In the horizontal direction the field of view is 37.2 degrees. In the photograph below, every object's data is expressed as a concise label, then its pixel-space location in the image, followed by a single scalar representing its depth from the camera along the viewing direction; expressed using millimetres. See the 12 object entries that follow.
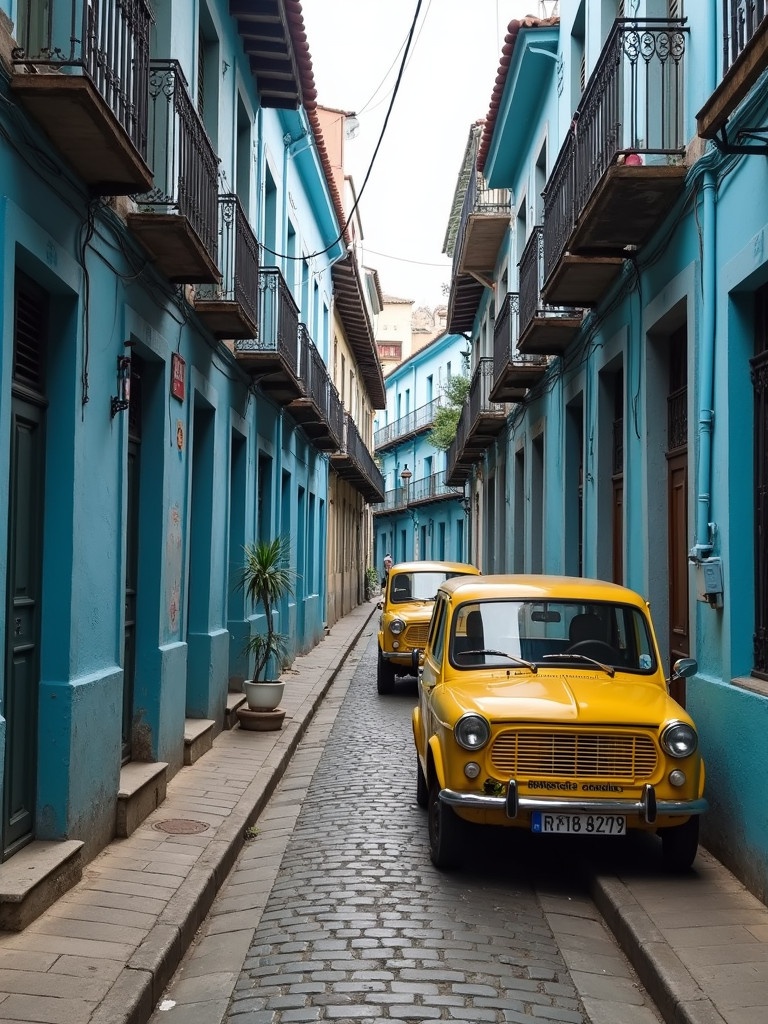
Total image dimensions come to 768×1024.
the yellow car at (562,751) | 6145
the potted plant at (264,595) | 11500
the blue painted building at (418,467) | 43812
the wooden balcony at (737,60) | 5180
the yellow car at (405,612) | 15047
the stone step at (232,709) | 11477
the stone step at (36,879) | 5043
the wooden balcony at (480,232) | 19719
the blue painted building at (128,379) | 5824
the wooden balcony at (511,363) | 15189
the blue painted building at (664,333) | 6633
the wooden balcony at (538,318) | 12492
